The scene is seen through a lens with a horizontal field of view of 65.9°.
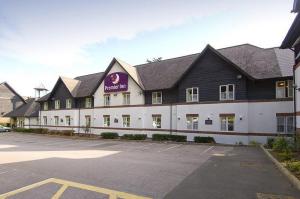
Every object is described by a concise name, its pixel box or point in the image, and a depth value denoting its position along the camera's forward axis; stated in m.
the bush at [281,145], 15.92
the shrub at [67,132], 34.41
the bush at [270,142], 19.29
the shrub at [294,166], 9.88
